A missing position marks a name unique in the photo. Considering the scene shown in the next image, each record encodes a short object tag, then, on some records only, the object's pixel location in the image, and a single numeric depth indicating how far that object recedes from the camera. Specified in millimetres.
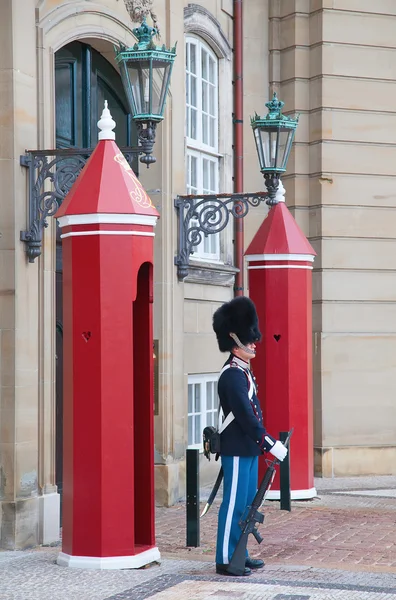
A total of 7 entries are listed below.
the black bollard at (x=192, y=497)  15513
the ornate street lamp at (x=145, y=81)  14731
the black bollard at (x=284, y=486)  18826
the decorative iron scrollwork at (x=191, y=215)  18655
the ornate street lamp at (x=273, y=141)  18869
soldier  13608
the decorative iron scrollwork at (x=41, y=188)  15371
